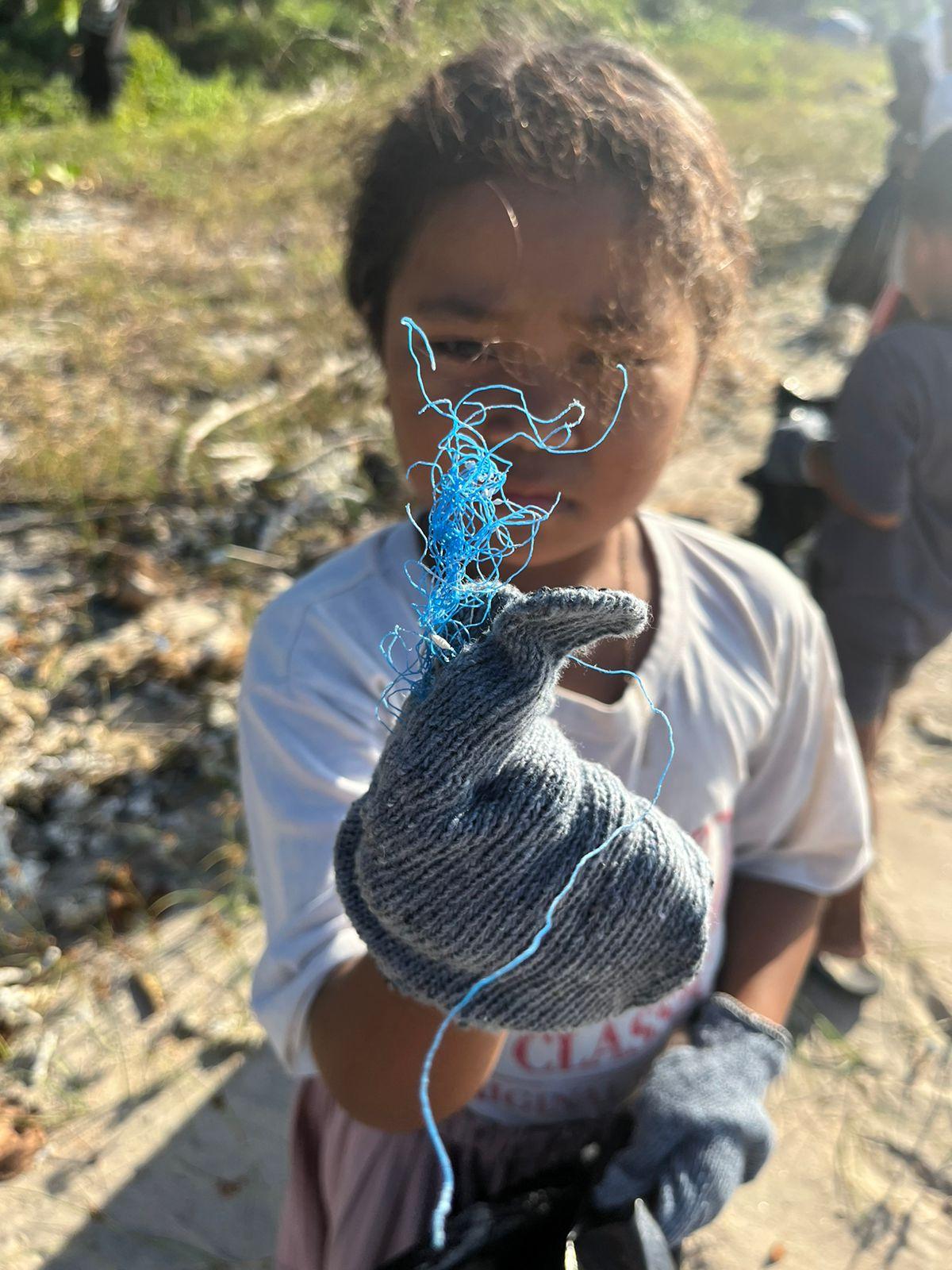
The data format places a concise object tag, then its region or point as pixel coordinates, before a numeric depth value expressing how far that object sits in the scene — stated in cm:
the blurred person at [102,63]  704
